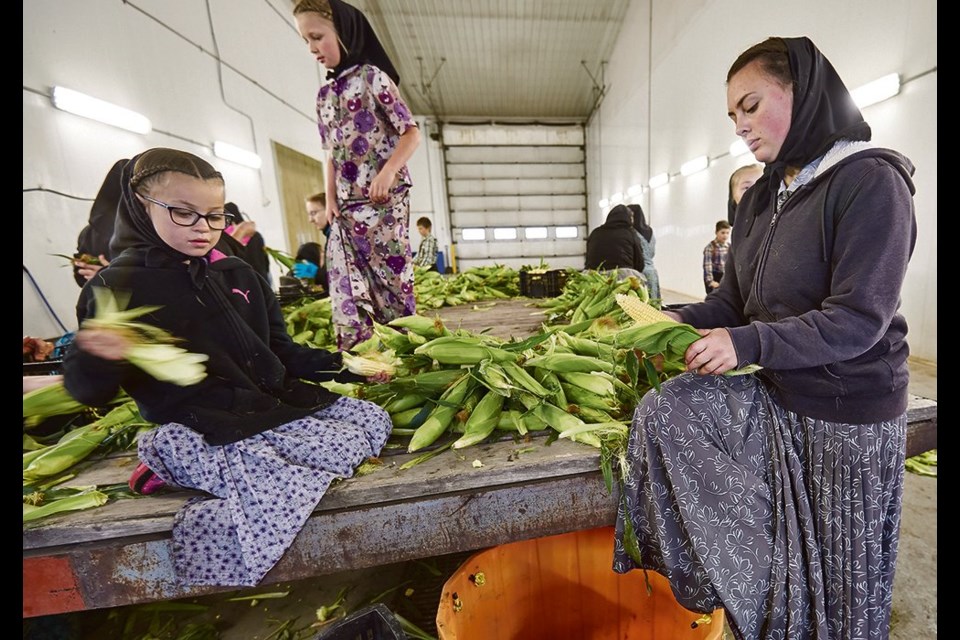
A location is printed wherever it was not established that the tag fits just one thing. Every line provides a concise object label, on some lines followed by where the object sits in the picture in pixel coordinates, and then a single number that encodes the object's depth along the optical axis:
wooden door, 5.27
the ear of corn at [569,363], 1.52
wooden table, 1.09
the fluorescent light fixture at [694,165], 5.78
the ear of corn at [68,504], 1.09
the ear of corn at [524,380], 1.40
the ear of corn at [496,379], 1.38
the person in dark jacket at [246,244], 1.32
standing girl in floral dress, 1.81
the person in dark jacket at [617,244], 4.29
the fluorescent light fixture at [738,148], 4.46
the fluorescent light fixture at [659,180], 7.36
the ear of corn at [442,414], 1.35
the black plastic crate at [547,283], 4.61
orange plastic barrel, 1.35
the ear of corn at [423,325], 1.65
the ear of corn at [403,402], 1.52
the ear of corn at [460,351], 1.47
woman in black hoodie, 0.98
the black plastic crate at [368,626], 0.96
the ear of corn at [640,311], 1.13
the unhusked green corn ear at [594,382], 1.45
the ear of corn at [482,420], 1.34
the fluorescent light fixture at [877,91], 3.43
